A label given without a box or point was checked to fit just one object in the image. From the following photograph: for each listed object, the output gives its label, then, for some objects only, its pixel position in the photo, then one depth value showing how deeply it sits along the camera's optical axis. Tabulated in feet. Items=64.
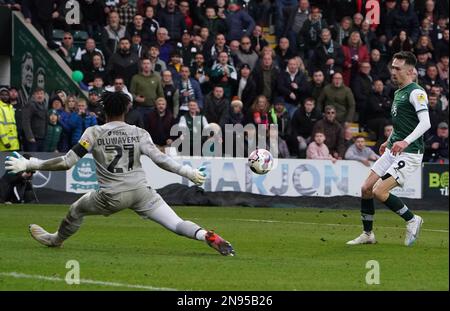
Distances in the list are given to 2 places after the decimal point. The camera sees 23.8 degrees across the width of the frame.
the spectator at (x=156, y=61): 78.74
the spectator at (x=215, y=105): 77.46
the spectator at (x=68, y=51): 82.67
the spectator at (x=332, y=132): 78.74
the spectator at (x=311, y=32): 87.66
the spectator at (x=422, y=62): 89.51
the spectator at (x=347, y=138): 79.56
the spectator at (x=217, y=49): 81.25
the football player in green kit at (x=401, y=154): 44.60
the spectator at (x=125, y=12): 83.22
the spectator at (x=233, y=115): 77.05
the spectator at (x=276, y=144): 76.89
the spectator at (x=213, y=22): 85.15
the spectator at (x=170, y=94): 77.92
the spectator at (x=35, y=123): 73.00
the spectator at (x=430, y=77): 88.89
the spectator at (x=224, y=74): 80.48
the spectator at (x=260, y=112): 77.10
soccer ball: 46.01
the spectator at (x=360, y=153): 77.82
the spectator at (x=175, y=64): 79.61
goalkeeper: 37.37
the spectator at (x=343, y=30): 89.61
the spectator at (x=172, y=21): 83.82
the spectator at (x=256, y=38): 85.87
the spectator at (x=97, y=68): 78.38
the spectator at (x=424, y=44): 91.20
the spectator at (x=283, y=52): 85.71
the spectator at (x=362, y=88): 86.38
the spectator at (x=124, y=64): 78.30
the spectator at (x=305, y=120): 80.02
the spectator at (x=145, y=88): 77.00
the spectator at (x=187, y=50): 82.17
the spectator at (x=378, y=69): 89.24
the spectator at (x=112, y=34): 80.84
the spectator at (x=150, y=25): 82.74
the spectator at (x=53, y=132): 73.72
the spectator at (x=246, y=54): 83.41
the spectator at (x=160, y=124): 75.31
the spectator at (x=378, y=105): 86.28
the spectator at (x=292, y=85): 82.38
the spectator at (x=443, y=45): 93.61
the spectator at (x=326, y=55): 86.38
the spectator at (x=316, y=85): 83.41
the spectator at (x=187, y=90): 78.43
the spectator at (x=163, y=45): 81.35
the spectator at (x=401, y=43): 89.92
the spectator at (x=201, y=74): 81.41
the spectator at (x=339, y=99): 82.69
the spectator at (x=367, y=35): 90.53
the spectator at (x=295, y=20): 88.53
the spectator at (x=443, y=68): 91.71
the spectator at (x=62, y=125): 73.87
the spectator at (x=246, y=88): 81.15
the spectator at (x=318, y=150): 77.30
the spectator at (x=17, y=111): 73.36
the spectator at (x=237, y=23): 85.61
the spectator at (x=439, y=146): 84.28
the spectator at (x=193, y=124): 74.65
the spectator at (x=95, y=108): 74.69
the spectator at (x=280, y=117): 78.28
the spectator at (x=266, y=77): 82.02
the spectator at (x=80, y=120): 73.67
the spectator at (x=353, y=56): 87.25
